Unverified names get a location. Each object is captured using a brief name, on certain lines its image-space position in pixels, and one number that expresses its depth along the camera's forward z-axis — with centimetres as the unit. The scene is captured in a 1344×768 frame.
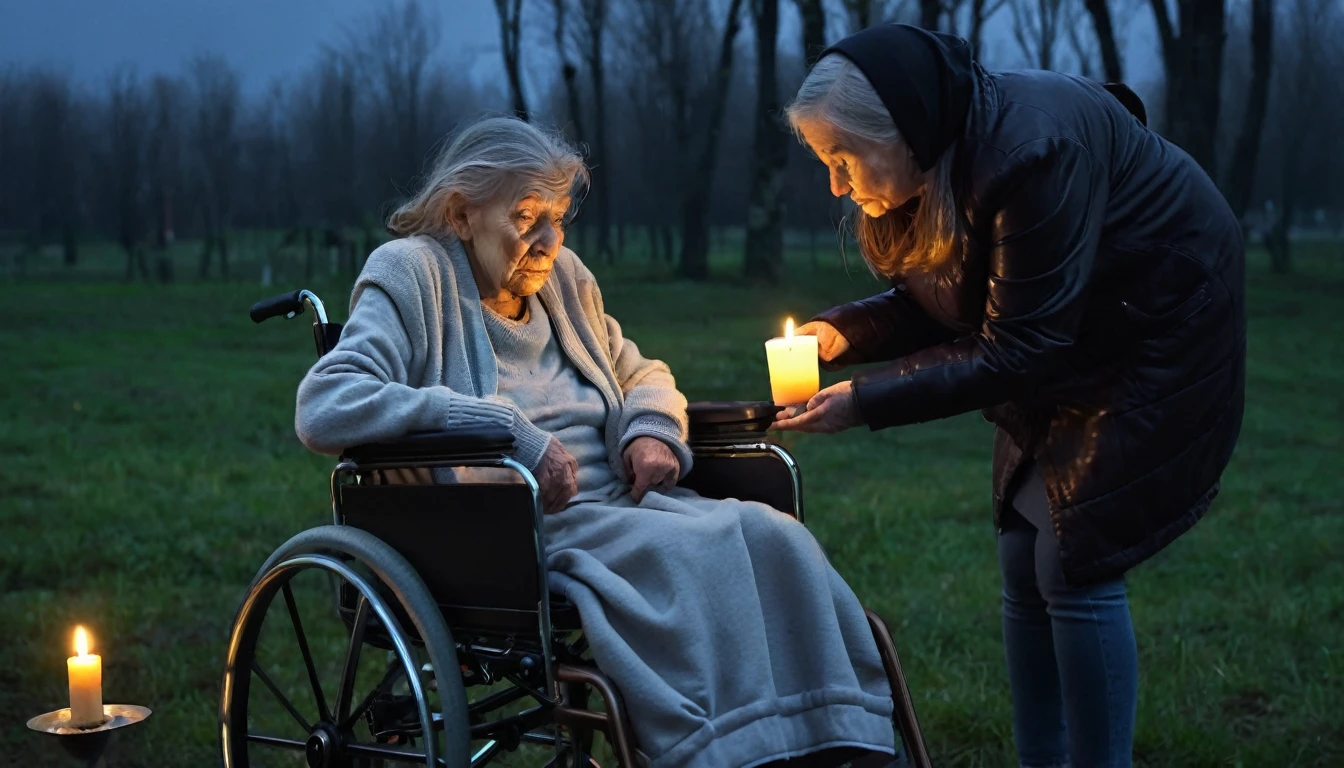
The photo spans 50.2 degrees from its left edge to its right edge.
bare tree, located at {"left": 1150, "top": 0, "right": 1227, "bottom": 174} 1315
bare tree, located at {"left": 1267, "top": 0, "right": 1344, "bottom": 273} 2500
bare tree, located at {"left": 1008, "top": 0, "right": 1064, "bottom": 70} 3056
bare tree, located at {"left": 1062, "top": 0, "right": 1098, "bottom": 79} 3058
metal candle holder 255
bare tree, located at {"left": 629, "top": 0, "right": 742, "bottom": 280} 2417
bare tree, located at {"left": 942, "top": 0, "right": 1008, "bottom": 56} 2128
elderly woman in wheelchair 226
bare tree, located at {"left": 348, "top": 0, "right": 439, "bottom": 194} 1741
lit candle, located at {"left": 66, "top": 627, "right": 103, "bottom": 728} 259
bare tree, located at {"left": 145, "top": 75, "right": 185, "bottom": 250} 1362
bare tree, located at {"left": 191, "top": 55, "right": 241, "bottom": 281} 1434
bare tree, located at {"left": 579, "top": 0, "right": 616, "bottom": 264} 2347
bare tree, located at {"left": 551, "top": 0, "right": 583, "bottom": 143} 2197
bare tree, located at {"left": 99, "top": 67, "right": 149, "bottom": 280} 1295
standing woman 229
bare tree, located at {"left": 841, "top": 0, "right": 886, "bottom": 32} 1672
